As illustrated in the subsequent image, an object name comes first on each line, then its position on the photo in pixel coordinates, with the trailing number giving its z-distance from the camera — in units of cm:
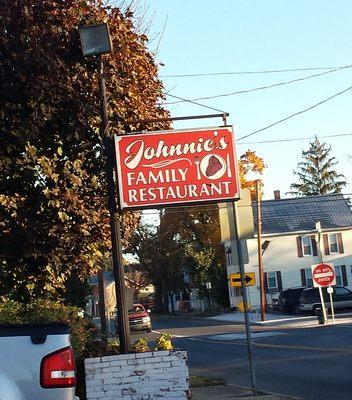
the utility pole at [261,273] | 3986
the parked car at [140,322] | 4275
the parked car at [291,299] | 4512
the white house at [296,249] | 5725
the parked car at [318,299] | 4284
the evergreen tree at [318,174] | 8981
